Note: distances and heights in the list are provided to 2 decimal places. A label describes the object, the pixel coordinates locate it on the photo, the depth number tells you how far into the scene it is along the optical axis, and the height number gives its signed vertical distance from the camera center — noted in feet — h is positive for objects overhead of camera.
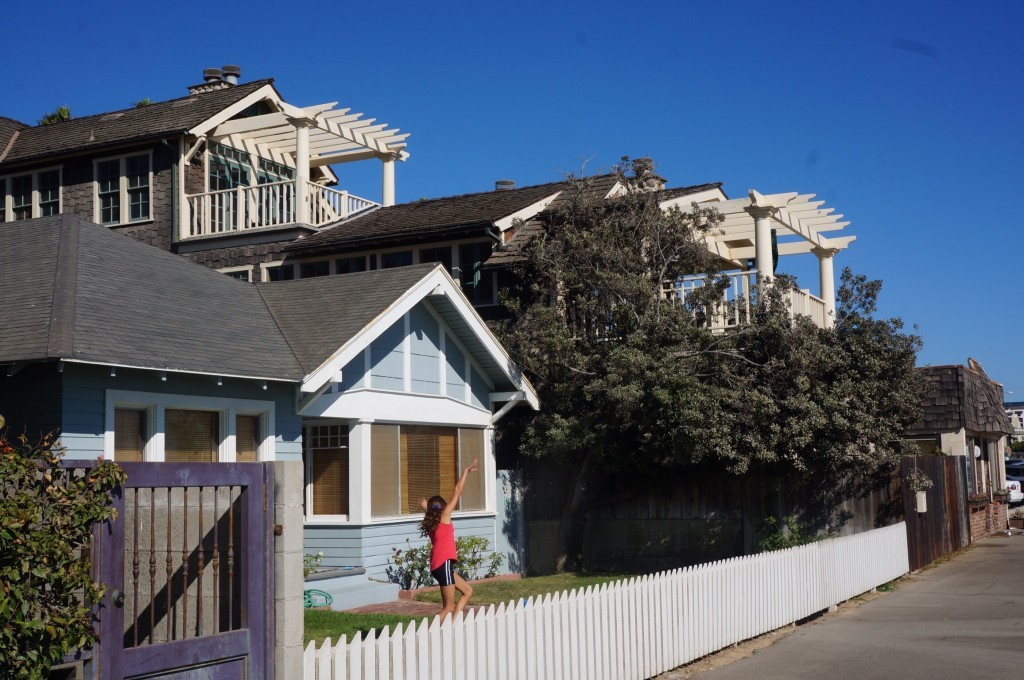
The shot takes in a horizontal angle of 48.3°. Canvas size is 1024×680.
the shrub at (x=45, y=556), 18.89 -1.64
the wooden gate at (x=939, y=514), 68.28 -4.95
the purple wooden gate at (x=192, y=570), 22.16 -2.34
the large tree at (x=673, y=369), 59.06 +3.94
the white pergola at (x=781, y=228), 67.82 +14.27
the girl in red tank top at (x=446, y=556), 38.96 -3.62
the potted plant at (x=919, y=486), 67.36 -2.81
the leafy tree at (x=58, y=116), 128.06 +38.67
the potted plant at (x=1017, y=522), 100.82 -7.61
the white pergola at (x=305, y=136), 83.56 +25.01
